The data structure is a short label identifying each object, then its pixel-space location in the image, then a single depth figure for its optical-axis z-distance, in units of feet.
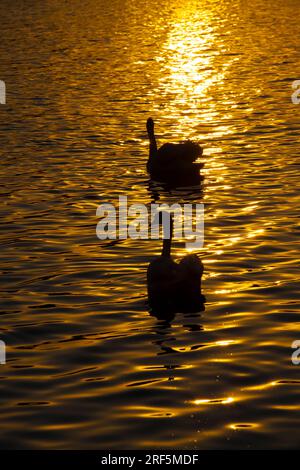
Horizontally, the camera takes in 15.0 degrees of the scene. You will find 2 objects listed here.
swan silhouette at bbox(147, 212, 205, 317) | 53.36
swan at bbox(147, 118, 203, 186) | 84.23
